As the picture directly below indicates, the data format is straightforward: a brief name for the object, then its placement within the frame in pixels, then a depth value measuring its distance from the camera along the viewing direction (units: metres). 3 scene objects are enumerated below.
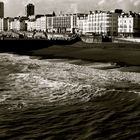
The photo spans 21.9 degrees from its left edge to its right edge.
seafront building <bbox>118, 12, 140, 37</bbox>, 152.30
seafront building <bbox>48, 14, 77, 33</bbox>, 195.12
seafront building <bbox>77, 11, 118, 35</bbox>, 162.25
